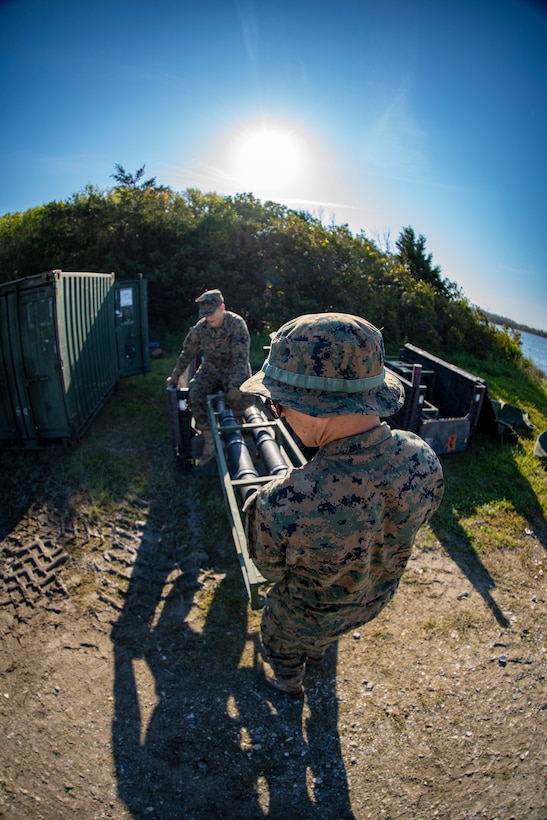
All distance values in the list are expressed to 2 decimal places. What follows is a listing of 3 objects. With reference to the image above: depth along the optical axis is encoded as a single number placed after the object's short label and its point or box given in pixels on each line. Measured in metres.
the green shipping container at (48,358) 5.28
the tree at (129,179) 15.35
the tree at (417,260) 14.45
